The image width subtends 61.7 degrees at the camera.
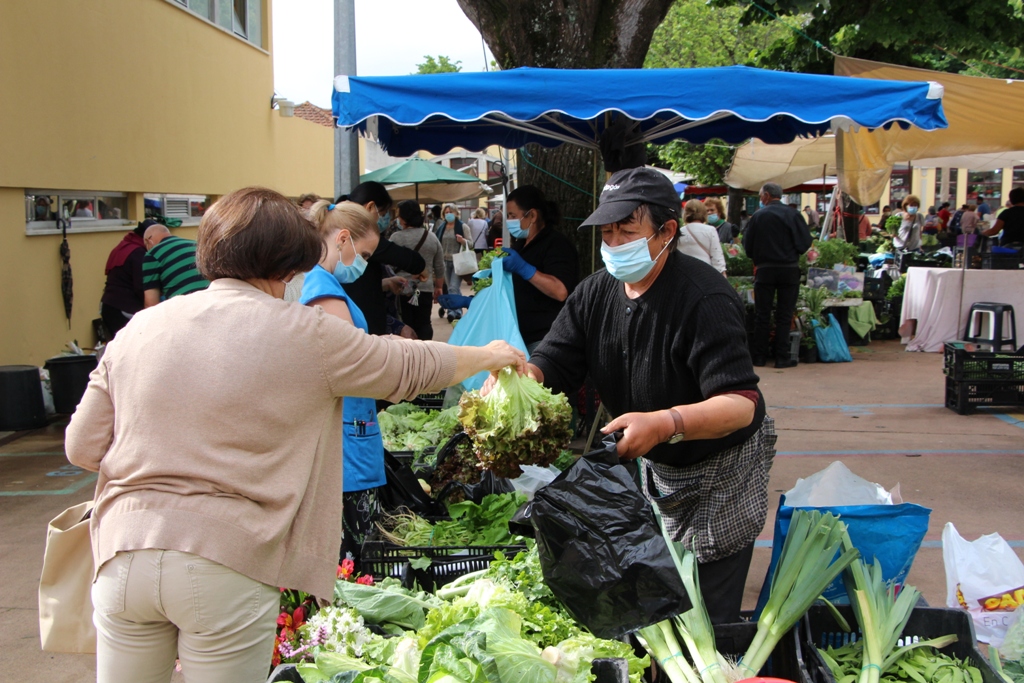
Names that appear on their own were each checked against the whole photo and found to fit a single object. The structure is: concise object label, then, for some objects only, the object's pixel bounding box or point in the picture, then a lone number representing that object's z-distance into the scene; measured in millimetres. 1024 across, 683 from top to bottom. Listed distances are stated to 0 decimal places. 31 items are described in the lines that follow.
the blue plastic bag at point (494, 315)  5781
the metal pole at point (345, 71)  7562
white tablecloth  10727
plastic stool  9844
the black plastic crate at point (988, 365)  8219
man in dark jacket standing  10219
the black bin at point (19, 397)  8078
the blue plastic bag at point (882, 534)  3279
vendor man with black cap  2654
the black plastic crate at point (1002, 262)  10914
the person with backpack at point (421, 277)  9211
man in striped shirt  6816
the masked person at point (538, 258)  5969
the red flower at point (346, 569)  3186
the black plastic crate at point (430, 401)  6868
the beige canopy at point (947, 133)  9156
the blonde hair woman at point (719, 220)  15259
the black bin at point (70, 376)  8406
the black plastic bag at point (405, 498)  4168
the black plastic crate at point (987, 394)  8289
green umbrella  12359
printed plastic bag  3211
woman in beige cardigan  2078
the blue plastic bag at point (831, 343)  11281
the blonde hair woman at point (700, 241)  9438
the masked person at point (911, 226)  18922
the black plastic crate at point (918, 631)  2834
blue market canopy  4895
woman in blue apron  3668
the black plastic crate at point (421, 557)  3438
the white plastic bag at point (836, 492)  3662
